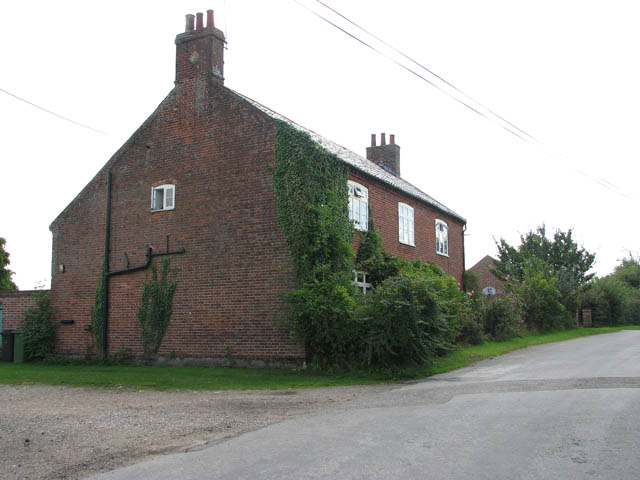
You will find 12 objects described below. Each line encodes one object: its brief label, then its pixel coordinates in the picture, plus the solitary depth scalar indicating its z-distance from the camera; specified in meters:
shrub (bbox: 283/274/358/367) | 14.60
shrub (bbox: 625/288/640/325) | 40.12
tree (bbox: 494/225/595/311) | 43.11
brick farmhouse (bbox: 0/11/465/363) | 16.64
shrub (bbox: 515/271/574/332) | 26.52
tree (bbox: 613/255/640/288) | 53.66
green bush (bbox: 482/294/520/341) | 21.88
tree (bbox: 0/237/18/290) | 40.34
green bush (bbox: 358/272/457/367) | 13.77
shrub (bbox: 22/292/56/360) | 19.98
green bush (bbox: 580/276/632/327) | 36.34
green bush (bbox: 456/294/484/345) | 19.28
